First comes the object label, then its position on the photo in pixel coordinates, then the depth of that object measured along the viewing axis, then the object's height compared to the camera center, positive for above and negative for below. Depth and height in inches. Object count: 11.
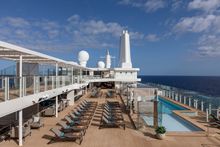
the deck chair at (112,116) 323.0 -97.9
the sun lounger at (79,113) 346.8 -96.0
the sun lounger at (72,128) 255.6 -97.2
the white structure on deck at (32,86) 182.7 -23.0
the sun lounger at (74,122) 285.2 -97.3
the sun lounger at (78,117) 316.3 -96.4
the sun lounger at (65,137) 234.5 -102.1
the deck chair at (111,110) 380.5 -95.9
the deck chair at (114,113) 350.6 -97.3
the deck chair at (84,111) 374.9 -96.8
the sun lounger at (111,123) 295.4 -101.3
